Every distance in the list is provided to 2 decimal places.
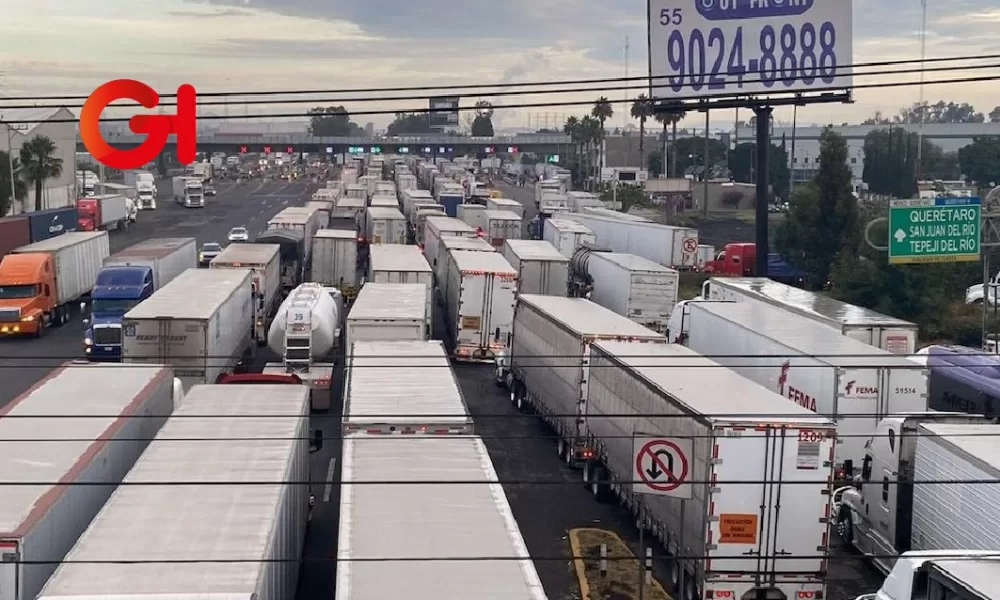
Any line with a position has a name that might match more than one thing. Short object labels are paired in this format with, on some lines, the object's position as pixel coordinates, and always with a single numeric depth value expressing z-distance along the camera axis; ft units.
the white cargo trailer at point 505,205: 254.06
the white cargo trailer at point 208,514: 38.45
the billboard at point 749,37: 130.00
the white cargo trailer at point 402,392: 62.49
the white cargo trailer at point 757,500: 56.59
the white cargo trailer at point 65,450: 44.30
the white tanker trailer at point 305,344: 102.01
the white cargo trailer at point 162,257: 136.67
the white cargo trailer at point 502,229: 206.28
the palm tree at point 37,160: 297.12
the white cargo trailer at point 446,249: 148.25
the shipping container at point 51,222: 198.90
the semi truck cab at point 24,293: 139.03
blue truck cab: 116.88
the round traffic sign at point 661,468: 49.78
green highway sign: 83.46
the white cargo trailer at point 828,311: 91.91
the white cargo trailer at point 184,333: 92.02
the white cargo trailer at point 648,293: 131.23
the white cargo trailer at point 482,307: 120.47
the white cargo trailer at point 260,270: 132.26
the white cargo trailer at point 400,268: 128.77
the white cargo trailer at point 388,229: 198.90
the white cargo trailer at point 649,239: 201.77
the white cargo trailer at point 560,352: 84.48
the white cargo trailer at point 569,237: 185.37
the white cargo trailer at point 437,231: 174.91
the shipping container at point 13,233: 183.34
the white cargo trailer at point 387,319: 98.43
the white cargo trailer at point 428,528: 38.96
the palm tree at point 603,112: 405.39
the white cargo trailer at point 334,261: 161.58
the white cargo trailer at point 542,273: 139.64
